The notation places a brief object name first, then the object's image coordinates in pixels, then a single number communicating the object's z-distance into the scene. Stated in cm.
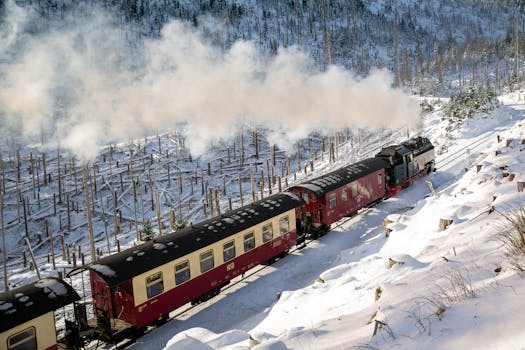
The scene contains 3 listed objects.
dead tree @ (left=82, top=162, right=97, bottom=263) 2398
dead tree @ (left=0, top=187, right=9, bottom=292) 2172
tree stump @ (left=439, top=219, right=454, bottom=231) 1394
